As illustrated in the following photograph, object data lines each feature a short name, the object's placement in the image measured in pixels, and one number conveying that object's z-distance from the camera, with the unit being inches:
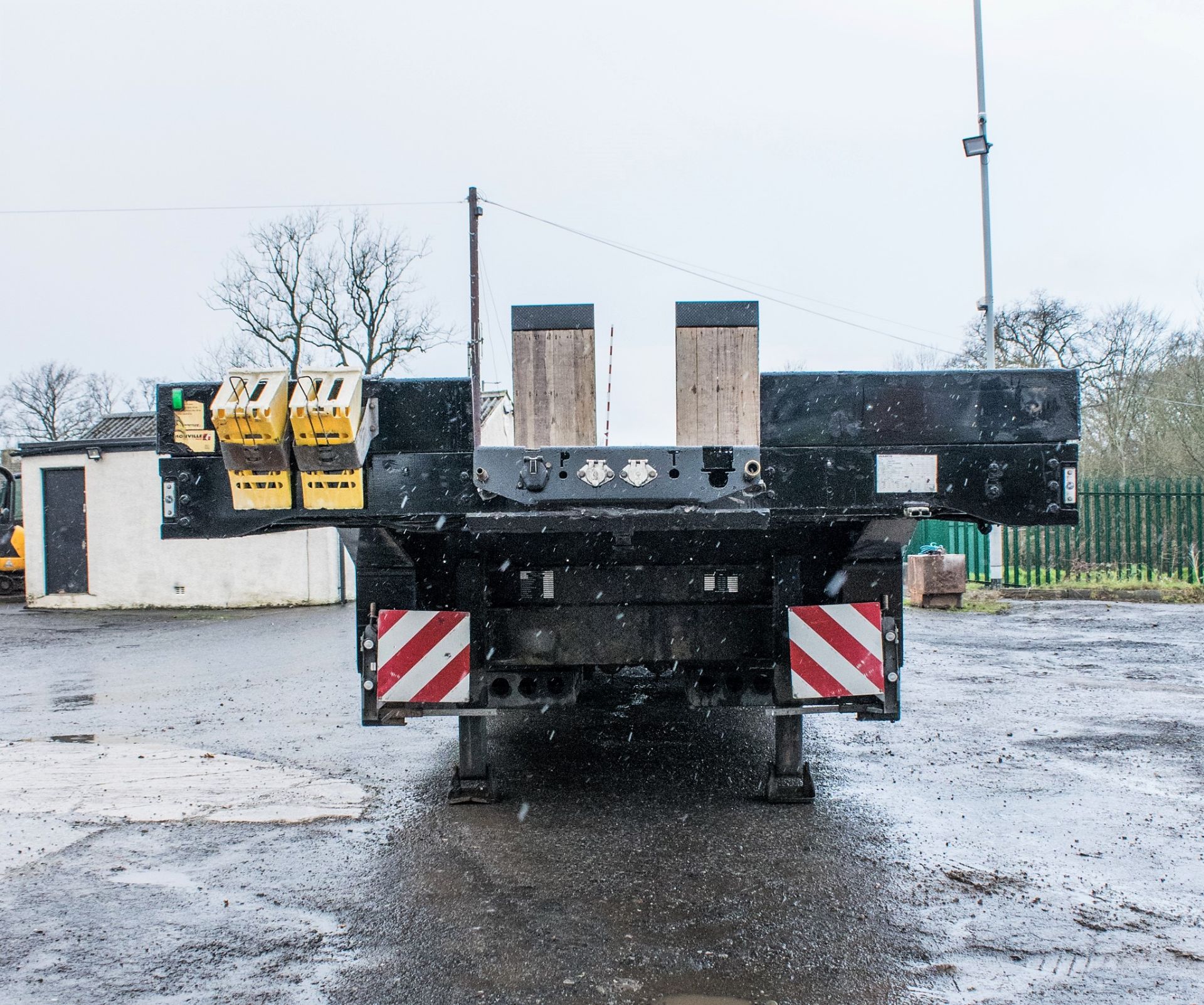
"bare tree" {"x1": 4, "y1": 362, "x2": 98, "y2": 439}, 2198.6
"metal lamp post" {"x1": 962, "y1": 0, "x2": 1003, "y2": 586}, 650.2
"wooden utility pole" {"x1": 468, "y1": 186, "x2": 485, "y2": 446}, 866.1
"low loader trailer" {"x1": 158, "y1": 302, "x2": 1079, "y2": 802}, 153.4
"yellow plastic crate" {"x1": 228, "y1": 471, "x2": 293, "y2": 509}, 156.5
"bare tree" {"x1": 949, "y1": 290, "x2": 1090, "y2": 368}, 1294.3
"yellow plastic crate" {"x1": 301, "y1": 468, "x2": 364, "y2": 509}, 156.1
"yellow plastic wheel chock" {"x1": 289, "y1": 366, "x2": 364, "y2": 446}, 148.5
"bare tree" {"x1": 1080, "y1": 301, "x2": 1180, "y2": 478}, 991.6
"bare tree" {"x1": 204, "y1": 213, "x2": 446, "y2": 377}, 1519.4
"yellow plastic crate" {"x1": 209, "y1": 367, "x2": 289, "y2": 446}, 148.6
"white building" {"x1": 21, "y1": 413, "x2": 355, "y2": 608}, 754.2
